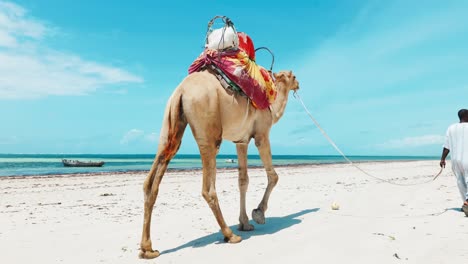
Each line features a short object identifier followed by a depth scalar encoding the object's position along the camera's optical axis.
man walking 7.67
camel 5.26
